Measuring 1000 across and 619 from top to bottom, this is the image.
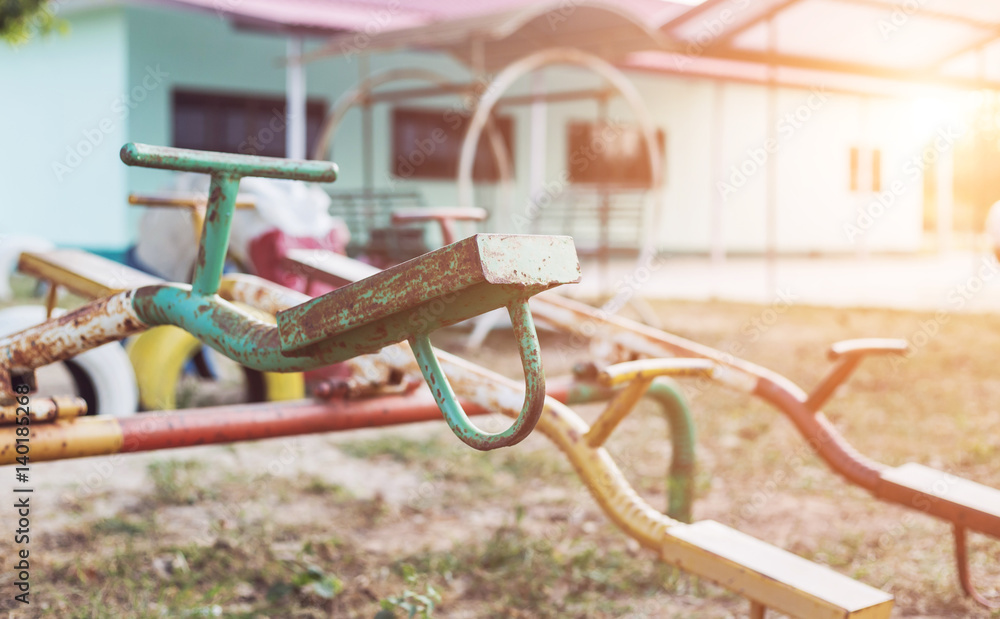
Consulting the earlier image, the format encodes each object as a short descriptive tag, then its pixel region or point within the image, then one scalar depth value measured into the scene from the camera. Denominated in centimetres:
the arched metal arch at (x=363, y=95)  733
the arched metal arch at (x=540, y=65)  618
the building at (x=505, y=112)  736
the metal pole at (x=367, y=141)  816
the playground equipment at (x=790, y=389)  188
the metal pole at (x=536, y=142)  705
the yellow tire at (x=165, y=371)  346
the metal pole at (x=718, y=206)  877
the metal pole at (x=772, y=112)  687
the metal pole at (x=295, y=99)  867
